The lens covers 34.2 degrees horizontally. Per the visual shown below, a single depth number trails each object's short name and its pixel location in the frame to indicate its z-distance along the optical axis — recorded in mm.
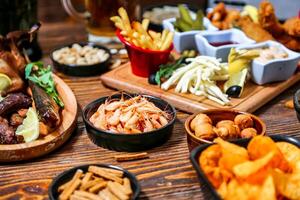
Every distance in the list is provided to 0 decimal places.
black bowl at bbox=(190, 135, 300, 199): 1010
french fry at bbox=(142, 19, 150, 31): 1862
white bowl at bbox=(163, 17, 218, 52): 2020
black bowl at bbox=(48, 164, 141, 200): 1112
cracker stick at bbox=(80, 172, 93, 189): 1146
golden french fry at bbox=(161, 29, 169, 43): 1803
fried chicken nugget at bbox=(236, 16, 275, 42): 2023
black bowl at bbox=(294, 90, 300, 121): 1443
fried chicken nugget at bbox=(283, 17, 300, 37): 1967
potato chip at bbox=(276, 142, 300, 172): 1083
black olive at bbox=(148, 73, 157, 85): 1762
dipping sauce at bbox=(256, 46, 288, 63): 1780
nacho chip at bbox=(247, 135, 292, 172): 1022
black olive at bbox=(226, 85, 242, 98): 1653
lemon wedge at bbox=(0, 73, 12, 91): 1556
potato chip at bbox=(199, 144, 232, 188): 1020
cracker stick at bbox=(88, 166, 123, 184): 1169
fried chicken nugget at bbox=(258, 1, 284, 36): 1979
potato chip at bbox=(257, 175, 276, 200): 930
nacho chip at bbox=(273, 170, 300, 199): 971
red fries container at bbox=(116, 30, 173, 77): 1774
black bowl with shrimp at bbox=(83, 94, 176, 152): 1353
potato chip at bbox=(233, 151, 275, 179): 950
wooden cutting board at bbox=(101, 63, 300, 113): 1624
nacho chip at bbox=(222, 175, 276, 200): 933
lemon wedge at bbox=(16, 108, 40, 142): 1350
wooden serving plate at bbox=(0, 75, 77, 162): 1306
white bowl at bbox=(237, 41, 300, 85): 1744
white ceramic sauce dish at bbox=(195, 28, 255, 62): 1857
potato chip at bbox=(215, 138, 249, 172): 1001
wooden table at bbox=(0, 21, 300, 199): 1220
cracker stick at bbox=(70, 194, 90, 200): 1097
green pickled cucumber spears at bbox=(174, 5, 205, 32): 2088
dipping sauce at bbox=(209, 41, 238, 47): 1949
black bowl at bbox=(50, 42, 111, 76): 1869
